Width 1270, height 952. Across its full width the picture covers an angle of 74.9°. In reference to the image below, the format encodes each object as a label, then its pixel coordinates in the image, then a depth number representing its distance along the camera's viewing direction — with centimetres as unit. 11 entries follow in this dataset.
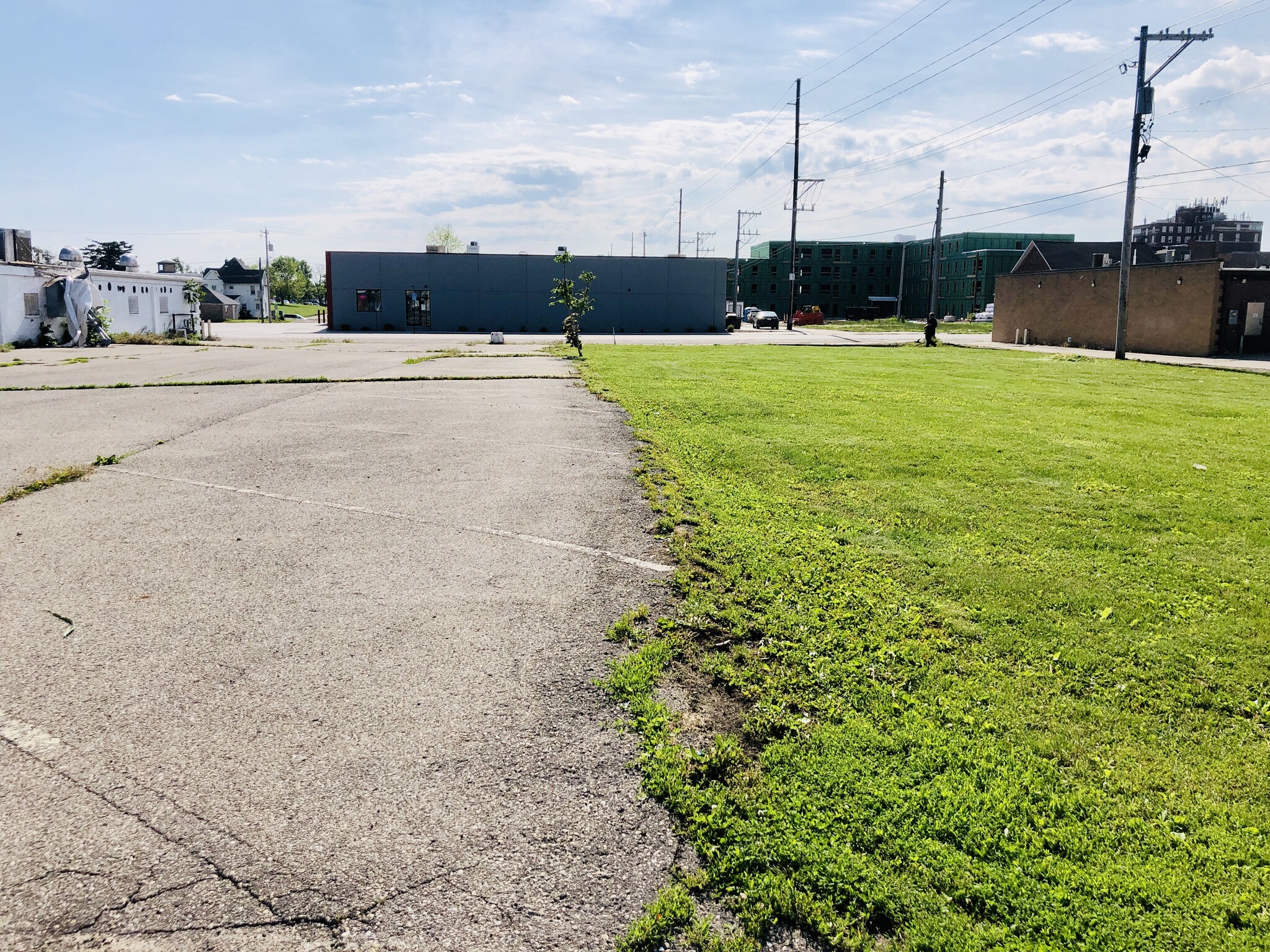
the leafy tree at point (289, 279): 14788
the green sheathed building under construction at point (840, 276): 13088
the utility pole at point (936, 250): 5386
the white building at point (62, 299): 3641
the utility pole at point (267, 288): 8812
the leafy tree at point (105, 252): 11562
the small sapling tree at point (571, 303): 3188
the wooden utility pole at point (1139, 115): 2938
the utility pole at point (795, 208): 6191
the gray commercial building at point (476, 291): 6656
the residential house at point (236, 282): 11838
